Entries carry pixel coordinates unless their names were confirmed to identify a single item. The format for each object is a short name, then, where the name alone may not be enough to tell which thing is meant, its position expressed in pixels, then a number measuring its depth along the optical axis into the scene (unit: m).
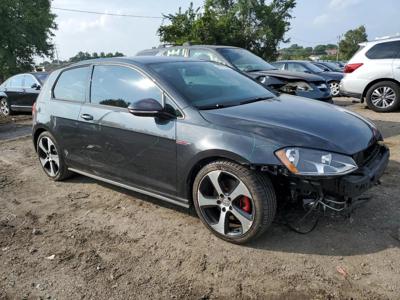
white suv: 8.83
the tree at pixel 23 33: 32.44
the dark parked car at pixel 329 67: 16.93
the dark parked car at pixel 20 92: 11.78
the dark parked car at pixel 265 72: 7.38
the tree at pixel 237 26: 24.50
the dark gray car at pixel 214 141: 3.07
